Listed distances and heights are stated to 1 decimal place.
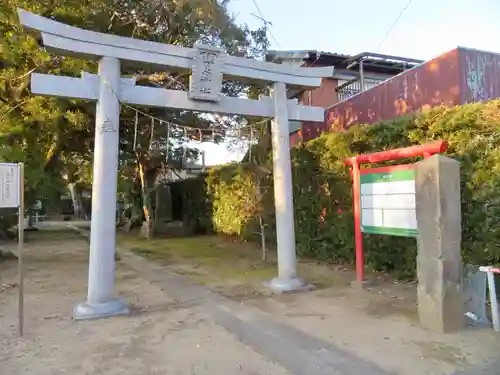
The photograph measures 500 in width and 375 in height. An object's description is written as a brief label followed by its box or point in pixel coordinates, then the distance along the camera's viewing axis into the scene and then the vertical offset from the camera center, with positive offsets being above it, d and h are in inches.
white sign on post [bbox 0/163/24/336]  211.5 +7.9
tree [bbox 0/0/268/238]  393.4 +134.5
